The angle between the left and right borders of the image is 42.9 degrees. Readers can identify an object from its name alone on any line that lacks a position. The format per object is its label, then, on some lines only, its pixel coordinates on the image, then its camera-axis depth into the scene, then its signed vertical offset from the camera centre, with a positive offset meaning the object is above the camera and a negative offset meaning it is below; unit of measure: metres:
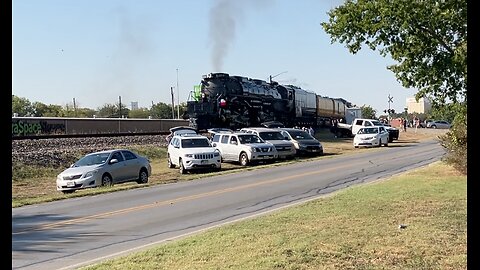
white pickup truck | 48.22 +0.19
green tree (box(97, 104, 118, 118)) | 117.05 +4.03
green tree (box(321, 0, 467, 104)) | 14.10 +2.31
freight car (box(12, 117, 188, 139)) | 48.01 +0.58
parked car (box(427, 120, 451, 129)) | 86.38 +0.85
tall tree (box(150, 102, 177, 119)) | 128.50 +4.53
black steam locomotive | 42.97 +2.16
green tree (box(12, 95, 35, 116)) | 85.62 +3.39
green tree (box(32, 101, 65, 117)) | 97.61 +3.70
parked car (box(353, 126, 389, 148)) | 40.97 -0.41
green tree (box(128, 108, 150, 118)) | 127.55 +3.94
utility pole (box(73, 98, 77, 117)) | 108.72 +3.93
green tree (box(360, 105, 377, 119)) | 116.53 +3.87
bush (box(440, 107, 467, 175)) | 15.01 -0.39
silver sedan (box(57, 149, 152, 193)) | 20.67 -1.39
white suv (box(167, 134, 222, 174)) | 26.77 -0.99
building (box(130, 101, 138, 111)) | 132.98 +5.81
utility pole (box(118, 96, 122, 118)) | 107.78 +4.15
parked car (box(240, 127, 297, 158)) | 32.59 -0.48
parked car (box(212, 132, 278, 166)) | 30.45 -0.85
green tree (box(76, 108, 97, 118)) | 113.94 +3.80
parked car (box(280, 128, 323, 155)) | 34.47 -0.57
